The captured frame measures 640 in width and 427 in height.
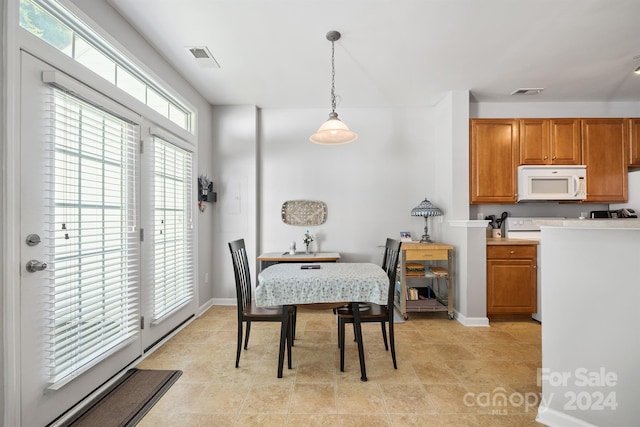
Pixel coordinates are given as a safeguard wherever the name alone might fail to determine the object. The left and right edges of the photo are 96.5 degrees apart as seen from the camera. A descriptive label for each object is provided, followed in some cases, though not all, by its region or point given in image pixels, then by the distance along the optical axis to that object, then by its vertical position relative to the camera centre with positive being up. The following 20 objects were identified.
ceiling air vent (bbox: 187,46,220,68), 2.67 +1.56
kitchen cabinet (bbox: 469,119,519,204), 3.57 +0.71
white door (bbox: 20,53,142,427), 1.52 -0.20
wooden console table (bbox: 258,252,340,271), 3.61 -0.54
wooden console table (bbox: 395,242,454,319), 3.42 -0.69
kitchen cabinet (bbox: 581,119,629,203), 3.60 +0.76
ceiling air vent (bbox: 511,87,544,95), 3.45 +1.54
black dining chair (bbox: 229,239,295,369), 2.25 -0.77
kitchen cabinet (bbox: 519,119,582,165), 3.61 +0.96
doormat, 1.71 -1.23
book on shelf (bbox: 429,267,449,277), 3.44 -0.68
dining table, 2.13 -0.57
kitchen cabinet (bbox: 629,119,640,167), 3.58 +0.91
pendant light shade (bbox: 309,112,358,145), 2.34 +0.71
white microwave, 3.54 +0.41
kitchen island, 1.45 -0.59
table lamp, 3.67 +0.06
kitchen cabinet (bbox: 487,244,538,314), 3.36 -0.72
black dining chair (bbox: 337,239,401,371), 2.22 -0.77
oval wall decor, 4.14 +0.04
